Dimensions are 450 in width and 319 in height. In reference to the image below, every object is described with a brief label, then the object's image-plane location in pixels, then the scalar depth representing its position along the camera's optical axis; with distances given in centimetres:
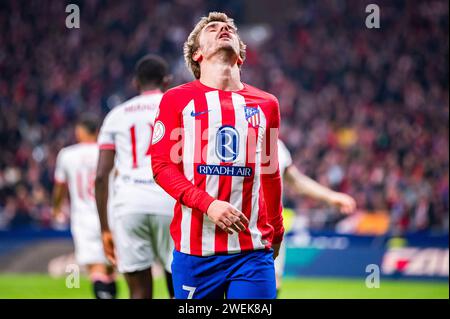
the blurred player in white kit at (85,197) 1695
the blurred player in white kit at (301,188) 1251
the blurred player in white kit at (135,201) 1140
